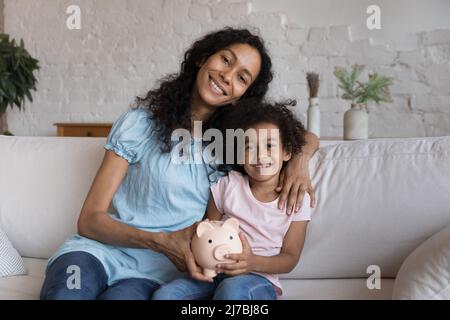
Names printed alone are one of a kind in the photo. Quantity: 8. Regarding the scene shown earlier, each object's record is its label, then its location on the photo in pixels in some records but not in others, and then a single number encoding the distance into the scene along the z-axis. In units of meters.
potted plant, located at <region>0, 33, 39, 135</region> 3.64
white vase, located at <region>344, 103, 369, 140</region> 2.41
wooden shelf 3.51
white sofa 1.40
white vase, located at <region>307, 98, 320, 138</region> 2.56
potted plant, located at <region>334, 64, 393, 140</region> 2.42
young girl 1.26
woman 1.30
